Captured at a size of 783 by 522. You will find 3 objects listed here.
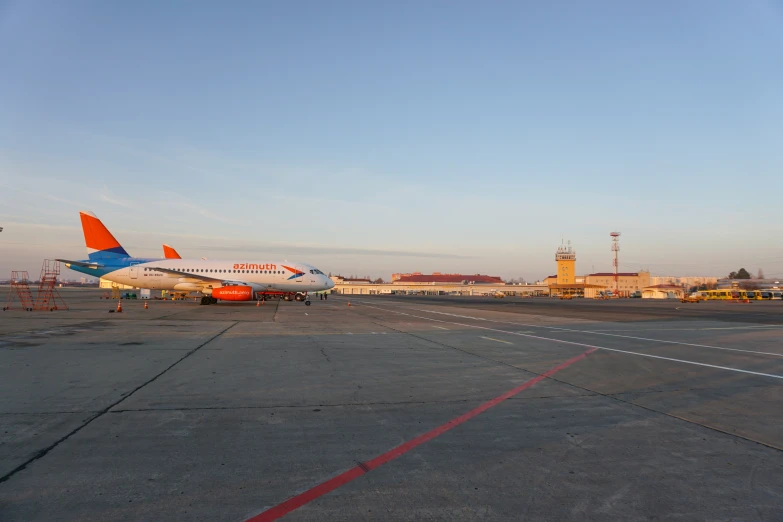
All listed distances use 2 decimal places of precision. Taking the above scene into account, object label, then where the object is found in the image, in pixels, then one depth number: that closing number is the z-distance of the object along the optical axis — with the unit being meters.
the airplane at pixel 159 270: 39.25
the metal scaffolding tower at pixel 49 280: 27.38
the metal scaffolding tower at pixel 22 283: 28.27
